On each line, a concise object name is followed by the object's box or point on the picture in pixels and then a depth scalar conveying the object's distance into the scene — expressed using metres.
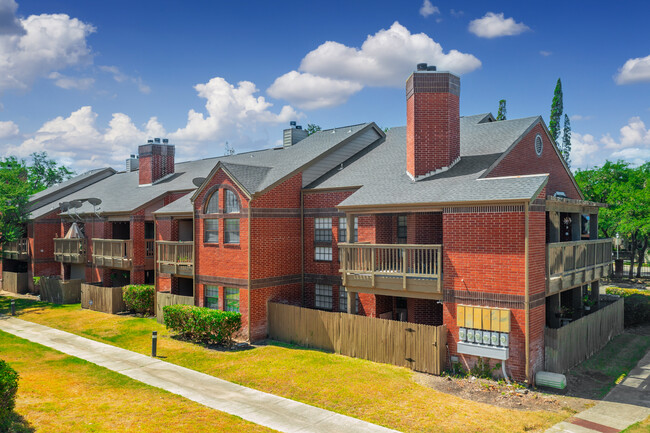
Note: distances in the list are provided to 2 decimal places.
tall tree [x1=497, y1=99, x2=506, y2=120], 72.50
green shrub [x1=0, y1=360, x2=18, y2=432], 11.56
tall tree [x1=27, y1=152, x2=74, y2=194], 73.88
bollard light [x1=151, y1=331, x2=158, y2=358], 20.08
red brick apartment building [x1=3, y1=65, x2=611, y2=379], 16.36
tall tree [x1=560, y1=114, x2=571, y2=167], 78.56
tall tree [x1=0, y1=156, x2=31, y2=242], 34.66
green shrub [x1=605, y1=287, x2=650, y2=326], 24.50
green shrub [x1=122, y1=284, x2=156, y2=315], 28.80
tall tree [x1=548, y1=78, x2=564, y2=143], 75.50
